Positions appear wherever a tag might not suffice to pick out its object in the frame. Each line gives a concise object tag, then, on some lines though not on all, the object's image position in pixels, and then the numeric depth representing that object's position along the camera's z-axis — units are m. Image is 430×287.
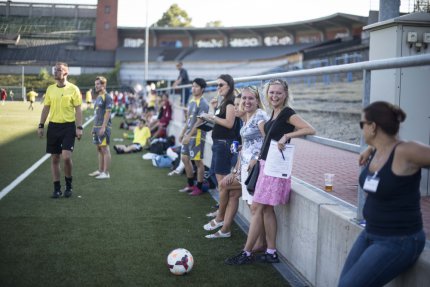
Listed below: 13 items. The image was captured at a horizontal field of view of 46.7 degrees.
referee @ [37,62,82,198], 7.77
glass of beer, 5.82
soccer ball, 4.50
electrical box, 5.47
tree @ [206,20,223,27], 104.30
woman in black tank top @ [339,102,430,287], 2.79
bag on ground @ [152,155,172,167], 11.44
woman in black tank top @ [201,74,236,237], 6.19
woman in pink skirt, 4.46
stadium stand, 57.94
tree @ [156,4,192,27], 92.19
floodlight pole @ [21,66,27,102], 45.94
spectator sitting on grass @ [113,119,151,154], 15.11
